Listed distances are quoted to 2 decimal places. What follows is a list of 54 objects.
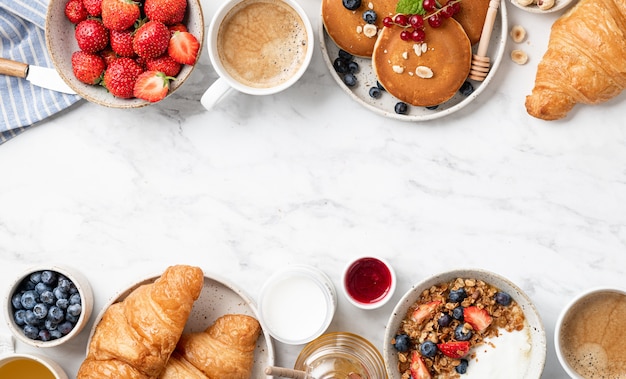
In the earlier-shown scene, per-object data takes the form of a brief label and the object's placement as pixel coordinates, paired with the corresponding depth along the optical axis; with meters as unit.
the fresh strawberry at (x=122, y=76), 2.34
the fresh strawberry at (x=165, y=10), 2.33
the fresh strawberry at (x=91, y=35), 2.35
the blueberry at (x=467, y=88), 2.44
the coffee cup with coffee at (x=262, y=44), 2.43
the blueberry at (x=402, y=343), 2.35
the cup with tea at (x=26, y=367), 2.45
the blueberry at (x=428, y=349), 2.33
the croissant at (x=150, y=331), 2.33
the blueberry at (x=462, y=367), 2.36
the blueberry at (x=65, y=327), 2.43
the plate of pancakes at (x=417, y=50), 2.38
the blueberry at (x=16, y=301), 2.43
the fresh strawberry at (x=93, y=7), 2.36
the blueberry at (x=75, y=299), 2.44
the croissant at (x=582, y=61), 2.27
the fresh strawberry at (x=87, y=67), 2.36
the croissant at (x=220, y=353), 2.38
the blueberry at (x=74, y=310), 2.42
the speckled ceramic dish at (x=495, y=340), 2.30
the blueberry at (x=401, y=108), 2.46
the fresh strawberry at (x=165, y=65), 2.36
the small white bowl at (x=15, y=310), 2.41
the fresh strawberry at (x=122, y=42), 2.36
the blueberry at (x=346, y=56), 2.47
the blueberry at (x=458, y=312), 2.35
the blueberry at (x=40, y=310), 2.40
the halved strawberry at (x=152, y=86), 2.35
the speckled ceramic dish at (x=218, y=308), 2.48
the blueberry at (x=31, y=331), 2.42
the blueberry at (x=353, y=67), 2.47
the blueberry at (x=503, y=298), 2.34
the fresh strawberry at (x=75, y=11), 2.38
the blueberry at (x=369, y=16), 2.37
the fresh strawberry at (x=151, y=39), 2.32
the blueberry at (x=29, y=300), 2.40
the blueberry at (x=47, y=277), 2.42
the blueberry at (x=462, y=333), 2.34
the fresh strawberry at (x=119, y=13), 2.32
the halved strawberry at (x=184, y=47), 2.33
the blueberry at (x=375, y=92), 2.47
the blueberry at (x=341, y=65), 2.47
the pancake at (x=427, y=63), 2.38
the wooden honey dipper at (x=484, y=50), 2.37
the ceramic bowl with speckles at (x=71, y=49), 2.36
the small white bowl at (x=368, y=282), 2.41
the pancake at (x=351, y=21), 2.39
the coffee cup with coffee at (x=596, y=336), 2.32
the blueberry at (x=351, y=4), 2.35
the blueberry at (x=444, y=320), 2.34
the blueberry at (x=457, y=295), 2.34
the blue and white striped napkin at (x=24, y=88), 2.52
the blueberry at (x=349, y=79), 2.46
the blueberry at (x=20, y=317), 2.42
